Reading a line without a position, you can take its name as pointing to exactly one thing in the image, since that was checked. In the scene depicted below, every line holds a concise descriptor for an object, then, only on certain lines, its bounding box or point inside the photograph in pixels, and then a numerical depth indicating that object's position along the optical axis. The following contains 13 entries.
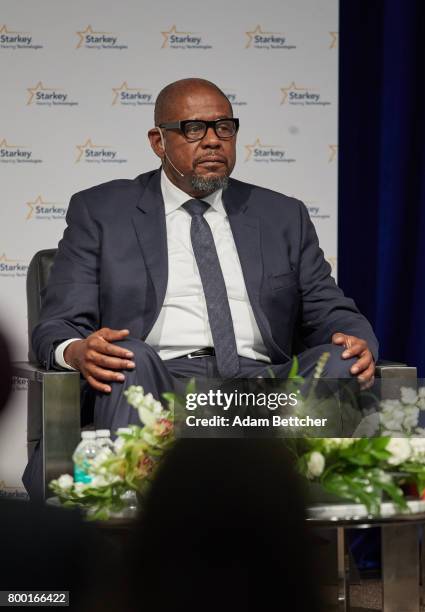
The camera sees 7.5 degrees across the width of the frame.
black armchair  6.47
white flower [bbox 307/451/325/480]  5.75
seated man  6.79
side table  5.99
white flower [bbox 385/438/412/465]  5.77
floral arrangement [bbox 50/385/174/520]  5.85
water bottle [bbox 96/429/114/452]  6.06
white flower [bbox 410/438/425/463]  5.92
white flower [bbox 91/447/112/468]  5.95
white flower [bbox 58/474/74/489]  6.01
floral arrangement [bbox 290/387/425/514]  5.45
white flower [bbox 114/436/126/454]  5.95
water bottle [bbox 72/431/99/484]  6.00
